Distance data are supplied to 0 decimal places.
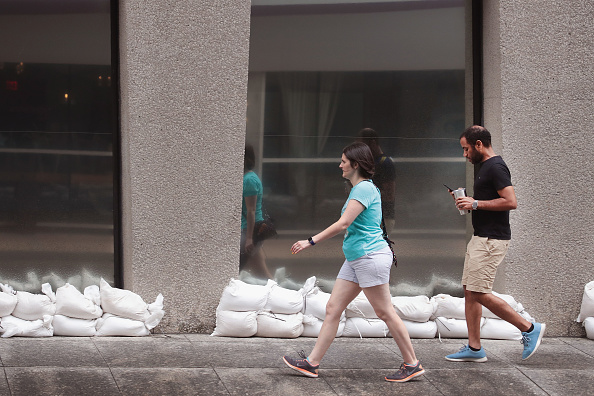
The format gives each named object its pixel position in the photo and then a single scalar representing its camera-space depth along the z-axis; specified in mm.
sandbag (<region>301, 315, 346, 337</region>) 13499
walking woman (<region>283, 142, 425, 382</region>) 10653
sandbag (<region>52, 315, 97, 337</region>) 12758
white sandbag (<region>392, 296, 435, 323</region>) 13561
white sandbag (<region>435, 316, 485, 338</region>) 13741
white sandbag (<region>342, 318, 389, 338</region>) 13561
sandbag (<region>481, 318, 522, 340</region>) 13686
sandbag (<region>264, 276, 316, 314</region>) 13296
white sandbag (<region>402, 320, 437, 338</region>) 13635
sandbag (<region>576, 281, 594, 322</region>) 13928
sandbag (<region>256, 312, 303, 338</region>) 13242
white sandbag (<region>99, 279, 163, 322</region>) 12883
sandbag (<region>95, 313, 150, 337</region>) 12844
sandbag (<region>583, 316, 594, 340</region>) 13912
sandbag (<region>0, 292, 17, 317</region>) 12454
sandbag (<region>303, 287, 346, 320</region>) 13491
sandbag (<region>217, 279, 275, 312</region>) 13125
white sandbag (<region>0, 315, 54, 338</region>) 12423
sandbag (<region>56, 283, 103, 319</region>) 12704
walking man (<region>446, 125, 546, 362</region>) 11635
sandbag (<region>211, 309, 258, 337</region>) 13101
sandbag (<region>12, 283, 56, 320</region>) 12602
